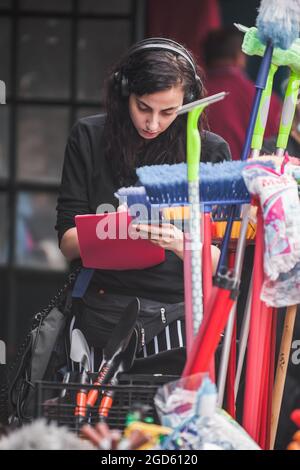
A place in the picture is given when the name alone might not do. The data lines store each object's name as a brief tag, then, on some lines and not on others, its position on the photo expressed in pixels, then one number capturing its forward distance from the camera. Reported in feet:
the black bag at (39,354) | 14.60
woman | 14.44
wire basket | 11.98
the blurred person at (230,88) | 25.68
